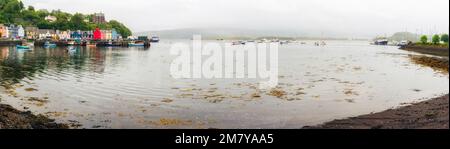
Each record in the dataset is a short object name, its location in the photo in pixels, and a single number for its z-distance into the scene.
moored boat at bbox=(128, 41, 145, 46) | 170.79
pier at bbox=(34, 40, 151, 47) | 154.59
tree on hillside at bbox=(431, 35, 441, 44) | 148.71
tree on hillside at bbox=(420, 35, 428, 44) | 158.88
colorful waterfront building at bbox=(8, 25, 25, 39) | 185.75
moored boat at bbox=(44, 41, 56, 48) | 141.66
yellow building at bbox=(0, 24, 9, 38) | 173.65
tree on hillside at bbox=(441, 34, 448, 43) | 163.75
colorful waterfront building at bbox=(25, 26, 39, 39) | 194.50
